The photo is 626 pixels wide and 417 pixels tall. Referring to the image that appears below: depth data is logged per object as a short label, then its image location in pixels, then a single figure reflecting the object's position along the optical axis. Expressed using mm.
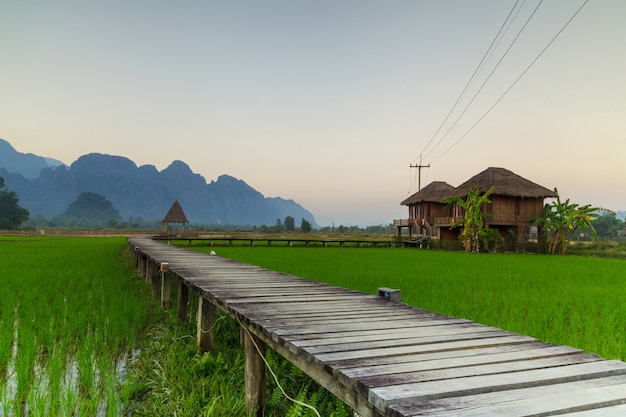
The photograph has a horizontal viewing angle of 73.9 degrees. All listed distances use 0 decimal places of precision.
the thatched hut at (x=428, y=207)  33188
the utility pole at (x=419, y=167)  41809
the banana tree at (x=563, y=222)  25188
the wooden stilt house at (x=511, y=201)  27141
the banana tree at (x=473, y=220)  24703
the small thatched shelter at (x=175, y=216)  39147
